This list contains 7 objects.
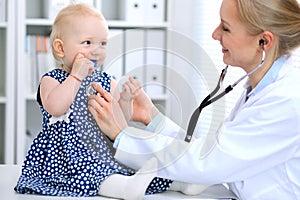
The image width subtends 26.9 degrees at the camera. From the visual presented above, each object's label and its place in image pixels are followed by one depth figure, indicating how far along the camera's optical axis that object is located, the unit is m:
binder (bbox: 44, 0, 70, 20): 3.39
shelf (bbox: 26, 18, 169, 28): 3.42
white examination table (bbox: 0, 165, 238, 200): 1.51
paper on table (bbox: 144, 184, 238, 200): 1.58
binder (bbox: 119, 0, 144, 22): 3.52
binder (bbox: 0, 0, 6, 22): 3.36
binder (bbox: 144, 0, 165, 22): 3.56
